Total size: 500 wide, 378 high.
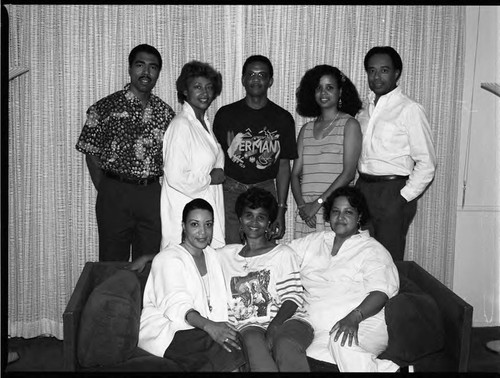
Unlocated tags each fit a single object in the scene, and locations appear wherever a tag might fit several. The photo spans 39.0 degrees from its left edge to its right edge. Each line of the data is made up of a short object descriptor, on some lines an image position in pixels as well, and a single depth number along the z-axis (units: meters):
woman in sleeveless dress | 3.73
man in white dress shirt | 3.73
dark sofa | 2.89
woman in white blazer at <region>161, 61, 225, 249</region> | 3.60
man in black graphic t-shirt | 3.81
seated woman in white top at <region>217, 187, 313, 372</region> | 2.90
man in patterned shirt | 3.72
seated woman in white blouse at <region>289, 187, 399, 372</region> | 2.94
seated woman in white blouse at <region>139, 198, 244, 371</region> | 2.90
